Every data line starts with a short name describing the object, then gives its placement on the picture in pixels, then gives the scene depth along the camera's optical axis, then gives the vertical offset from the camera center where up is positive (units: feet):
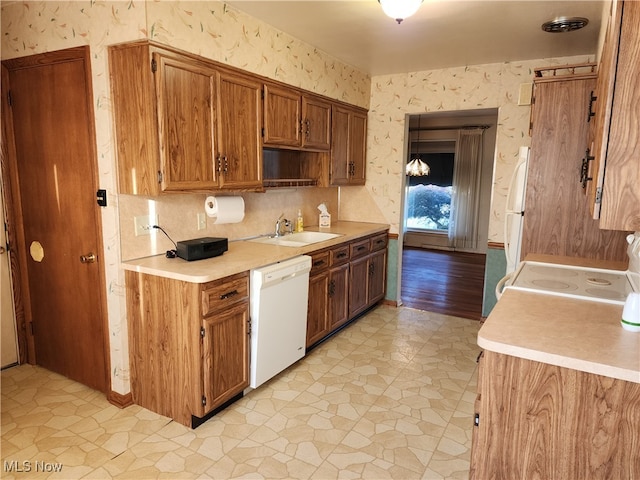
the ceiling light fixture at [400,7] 7.34 +3.13
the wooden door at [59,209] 8.20 -0.68
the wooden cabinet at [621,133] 4.23 +0.53
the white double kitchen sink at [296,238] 11.17 -1.69
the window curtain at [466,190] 25.58 -0.53
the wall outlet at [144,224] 8.29 -0.93
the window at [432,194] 27.53 -0.91
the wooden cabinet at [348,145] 13.19 +1.17
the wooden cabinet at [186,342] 7.54 -3.12
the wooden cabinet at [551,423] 4.20 -2.57
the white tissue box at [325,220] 14.06 -1.35
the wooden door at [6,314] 9.77 -3.27
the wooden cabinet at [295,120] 10.20 +1.63
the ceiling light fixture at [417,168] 23.24 +0.73
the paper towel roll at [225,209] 9.28 -0.67
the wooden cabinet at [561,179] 9.19 +0.08
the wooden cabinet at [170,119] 7.45 +1.14
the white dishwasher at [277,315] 8.61 -2.99
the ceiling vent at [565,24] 9.09 +3.55
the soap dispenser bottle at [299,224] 13.02 -1.38
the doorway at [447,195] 23.37 -0.93
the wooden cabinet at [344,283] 10.92 -3.06
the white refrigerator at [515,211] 10.44 -0.74
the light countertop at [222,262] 7.48 -1.66
